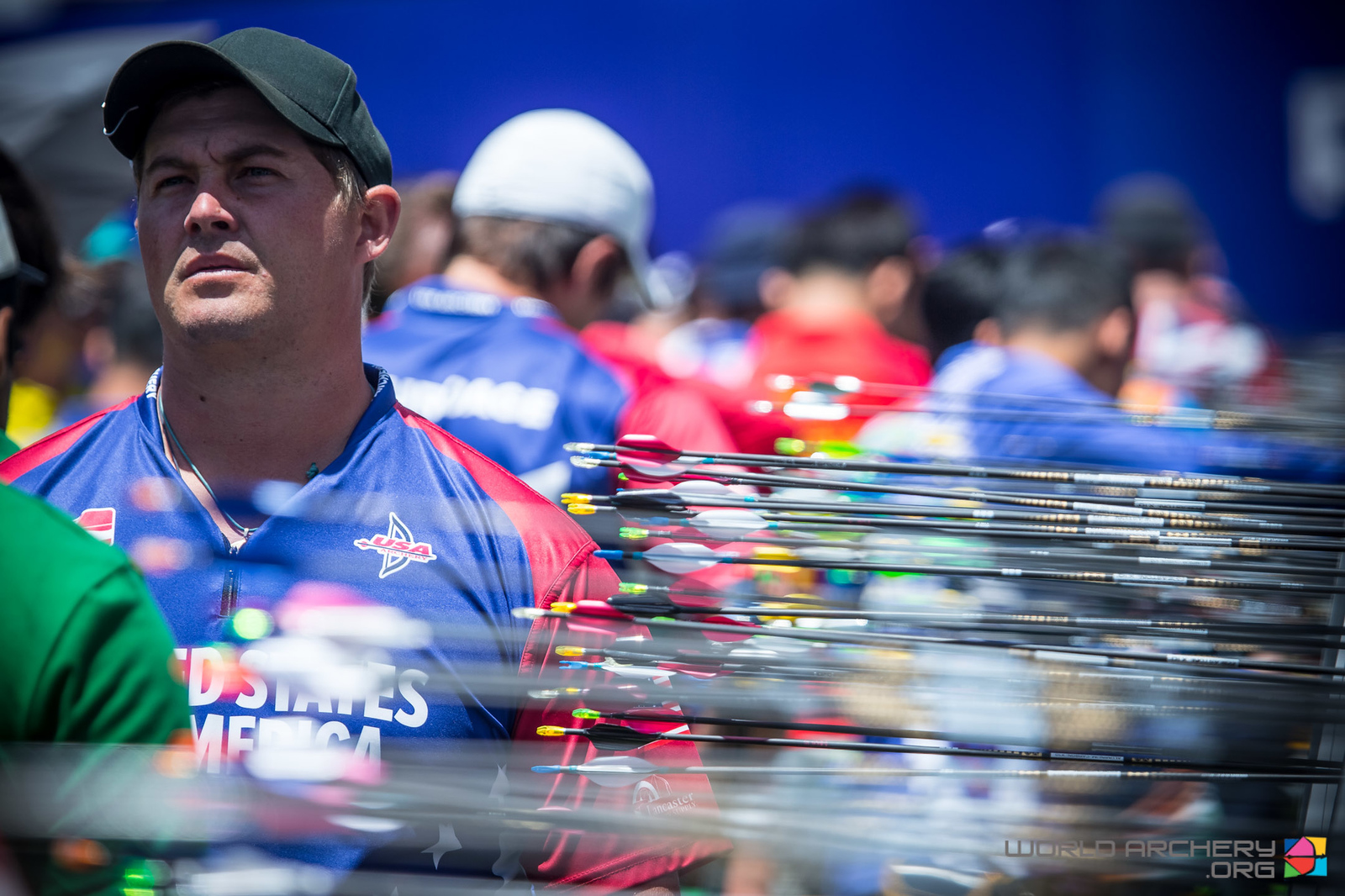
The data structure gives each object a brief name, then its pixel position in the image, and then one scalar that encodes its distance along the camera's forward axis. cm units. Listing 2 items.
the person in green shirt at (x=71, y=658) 558
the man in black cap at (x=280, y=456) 585
